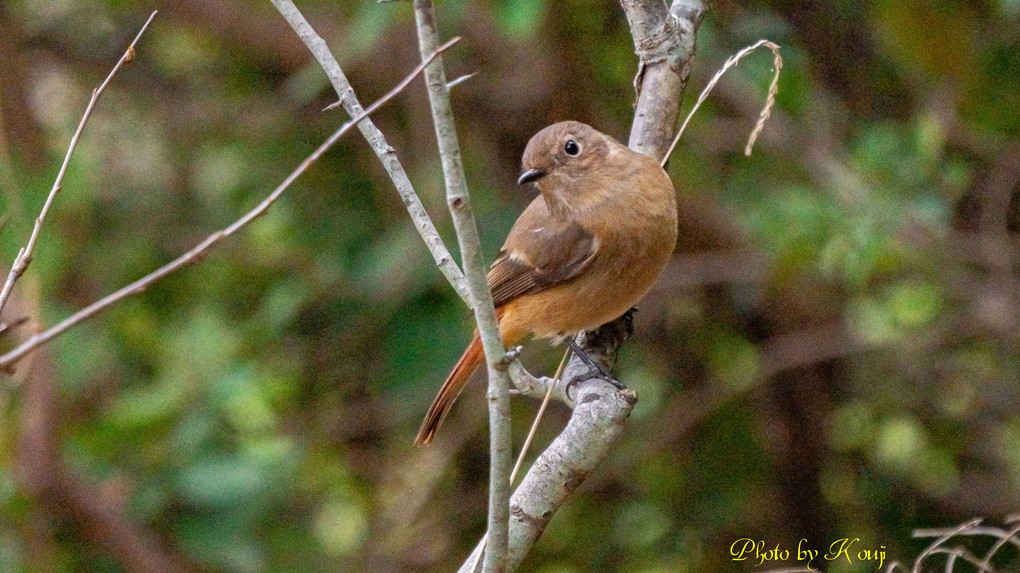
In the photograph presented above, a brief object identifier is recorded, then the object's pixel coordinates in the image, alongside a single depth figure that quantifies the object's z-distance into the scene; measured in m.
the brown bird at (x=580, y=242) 7.67
